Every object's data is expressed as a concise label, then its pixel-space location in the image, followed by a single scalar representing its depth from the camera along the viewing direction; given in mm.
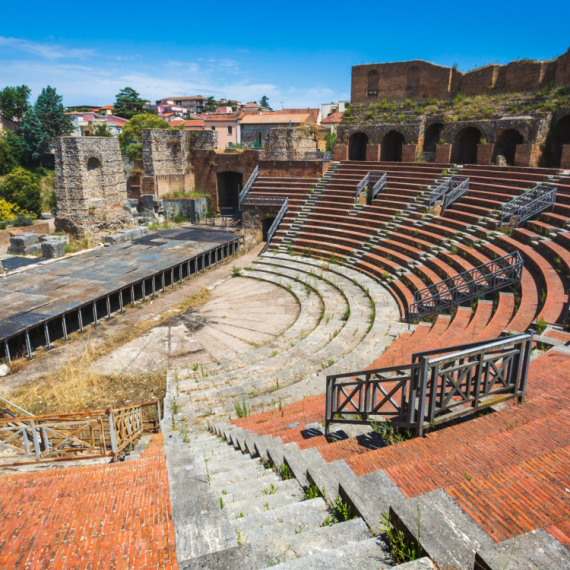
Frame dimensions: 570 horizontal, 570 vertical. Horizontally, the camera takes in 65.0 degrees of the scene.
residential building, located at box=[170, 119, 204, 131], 62169
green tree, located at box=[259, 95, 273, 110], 119938
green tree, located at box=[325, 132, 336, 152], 37788
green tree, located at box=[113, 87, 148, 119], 69138
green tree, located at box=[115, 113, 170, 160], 47081
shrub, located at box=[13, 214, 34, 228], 25094
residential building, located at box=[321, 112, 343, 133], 48288
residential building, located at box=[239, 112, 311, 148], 51688
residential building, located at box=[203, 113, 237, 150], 58000
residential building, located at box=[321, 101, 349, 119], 61394
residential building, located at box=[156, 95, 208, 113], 110250
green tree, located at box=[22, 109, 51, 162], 41469
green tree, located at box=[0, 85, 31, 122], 46000
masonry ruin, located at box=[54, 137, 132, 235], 21922
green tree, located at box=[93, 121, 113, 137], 47562
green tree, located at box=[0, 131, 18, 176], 37531
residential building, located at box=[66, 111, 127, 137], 54131
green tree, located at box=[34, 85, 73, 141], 42628
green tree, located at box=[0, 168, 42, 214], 29078
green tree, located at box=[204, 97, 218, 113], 103125
